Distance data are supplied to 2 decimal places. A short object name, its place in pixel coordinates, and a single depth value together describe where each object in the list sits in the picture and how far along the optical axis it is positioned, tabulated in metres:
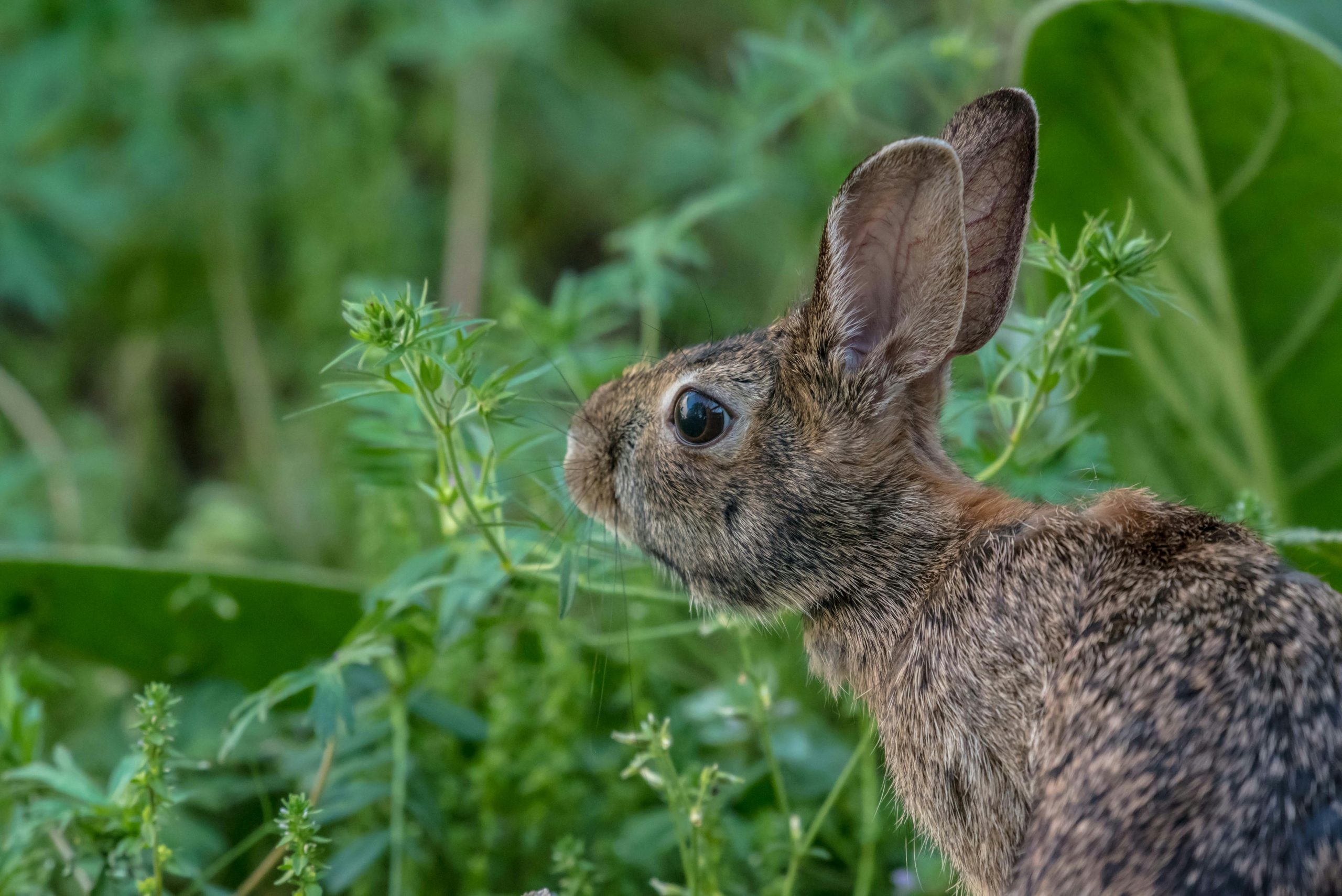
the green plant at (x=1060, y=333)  3.94
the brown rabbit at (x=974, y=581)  3.07
